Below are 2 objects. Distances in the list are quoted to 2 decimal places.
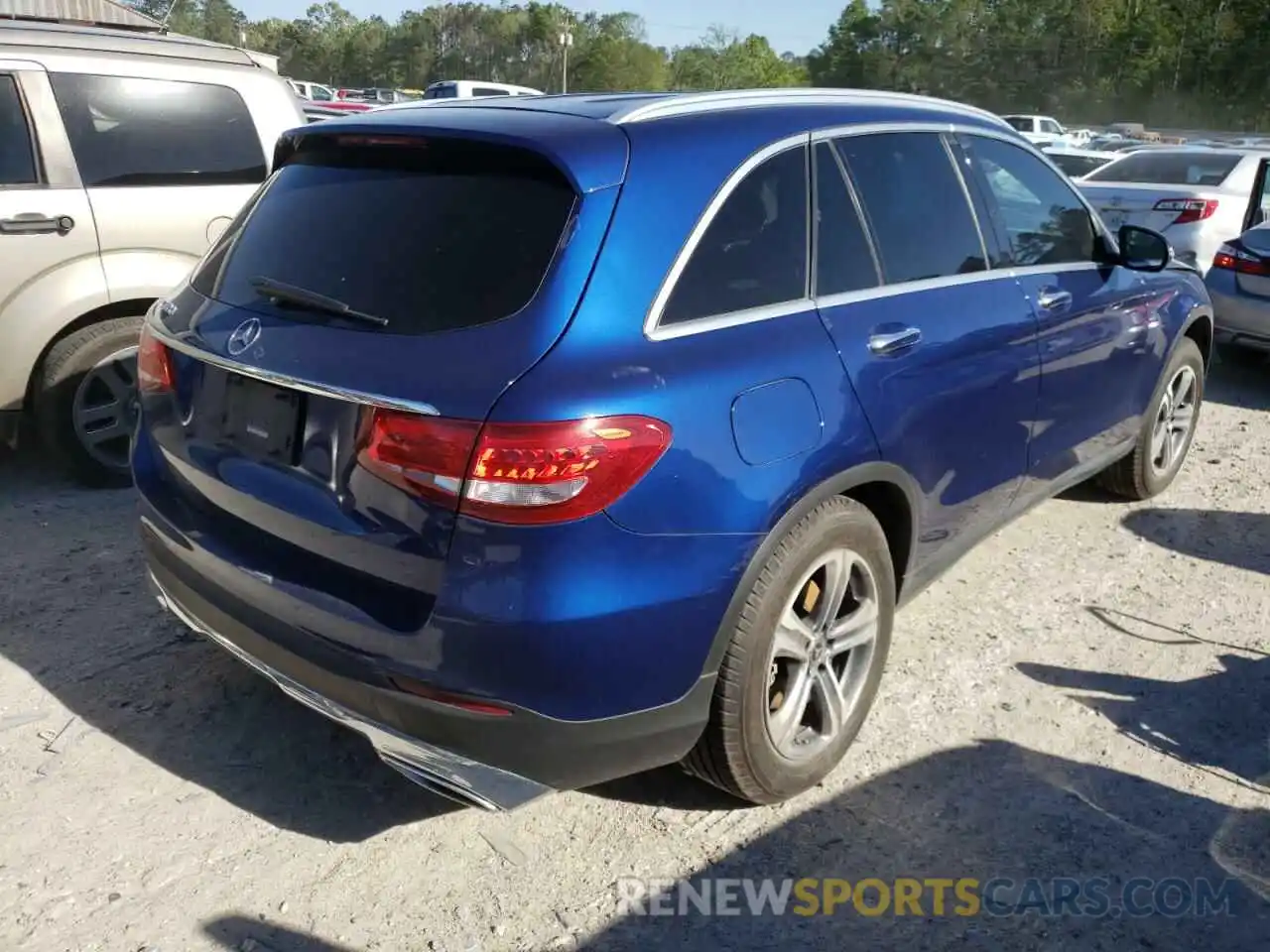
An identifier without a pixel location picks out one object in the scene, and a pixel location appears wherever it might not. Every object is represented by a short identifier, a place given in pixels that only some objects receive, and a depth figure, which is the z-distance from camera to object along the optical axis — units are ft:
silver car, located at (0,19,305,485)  15.30
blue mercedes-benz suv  7.51
